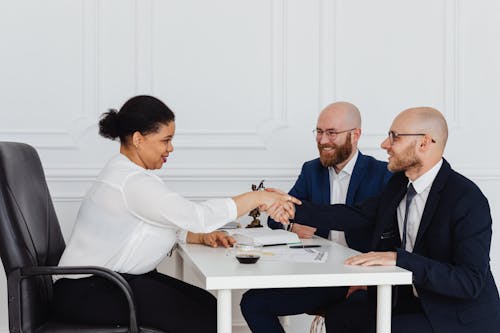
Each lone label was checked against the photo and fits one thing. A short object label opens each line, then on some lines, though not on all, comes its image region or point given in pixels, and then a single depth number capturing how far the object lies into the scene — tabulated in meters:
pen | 2.84
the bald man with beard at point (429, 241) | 2.36
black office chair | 2.47
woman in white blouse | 2.54
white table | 2.11
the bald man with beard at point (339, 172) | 3.46
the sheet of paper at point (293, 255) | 2.47
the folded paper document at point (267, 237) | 2.87
